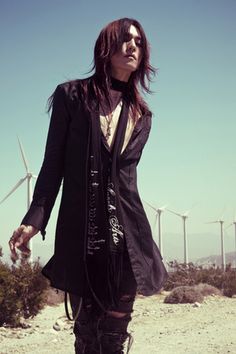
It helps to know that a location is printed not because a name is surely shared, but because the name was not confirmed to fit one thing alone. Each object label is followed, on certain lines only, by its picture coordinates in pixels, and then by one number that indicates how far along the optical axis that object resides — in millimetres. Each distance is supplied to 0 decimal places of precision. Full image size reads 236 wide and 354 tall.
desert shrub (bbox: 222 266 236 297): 17031
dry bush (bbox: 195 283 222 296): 16016
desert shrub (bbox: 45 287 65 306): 13977
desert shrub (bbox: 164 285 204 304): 13766
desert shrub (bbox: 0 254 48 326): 10070
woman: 2229
